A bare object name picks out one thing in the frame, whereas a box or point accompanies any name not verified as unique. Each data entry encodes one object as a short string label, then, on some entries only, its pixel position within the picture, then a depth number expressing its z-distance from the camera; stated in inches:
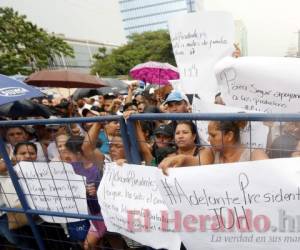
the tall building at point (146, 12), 3902.6
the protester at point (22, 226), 101.4
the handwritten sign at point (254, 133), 70.7
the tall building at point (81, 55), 3019.2
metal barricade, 61.7
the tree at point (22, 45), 1350.9
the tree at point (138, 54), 2212.1
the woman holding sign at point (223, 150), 70.1
